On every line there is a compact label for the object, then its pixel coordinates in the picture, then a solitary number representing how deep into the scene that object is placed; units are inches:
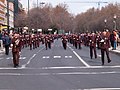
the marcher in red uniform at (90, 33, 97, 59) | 1225.4
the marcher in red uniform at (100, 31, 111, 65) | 1011.9
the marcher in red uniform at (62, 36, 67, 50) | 2026.3
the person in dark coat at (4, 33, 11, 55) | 1553.4
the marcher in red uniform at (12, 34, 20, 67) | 978.1
